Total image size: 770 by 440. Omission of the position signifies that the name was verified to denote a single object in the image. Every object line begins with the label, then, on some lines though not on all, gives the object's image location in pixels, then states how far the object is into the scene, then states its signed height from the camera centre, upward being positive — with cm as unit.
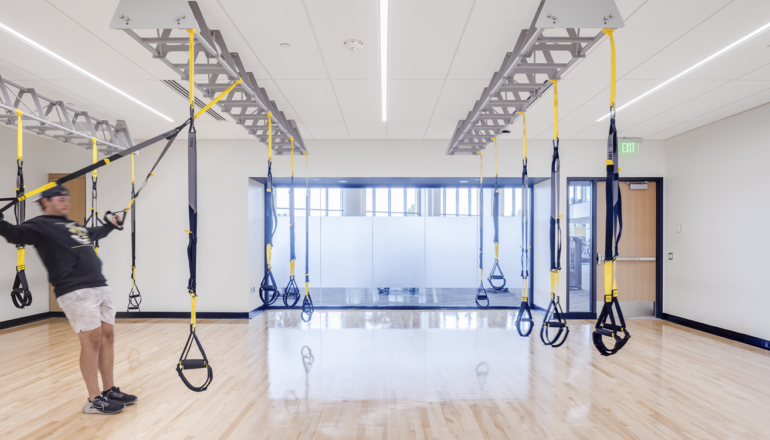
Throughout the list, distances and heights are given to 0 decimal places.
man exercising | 292 -52
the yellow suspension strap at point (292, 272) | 431 -61
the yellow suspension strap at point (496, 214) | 463 +6
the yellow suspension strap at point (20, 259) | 333 -35
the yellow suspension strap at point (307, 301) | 489 -105
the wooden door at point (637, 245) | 659 -43
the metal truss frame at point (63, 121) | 396 +123
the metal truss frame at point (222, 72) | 268 +119
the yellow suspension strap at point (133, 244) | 518 -34
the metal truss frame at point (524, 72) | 261 +116
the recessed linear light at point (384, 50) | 281 +148
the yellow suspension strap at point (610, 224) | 227 -3
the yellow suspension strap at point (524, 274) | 330 -53
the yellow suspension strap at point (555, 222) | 284 -2
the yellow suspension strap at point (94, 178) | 428 +46
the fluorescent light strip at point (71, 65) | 310 +148
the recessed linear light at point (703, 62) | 311 +148
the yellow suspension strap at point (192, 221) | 219 -1
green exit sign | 639 +125
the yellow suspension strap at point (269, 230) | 355 -11
